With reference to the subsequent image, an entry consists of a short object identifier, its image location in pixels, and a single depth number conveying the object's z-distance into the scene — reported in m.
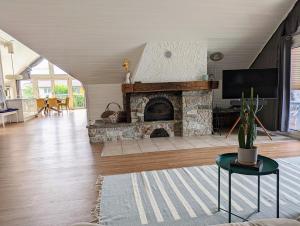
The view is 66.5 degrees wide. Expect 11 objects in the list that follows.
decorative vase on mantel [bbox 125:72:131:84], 4.86
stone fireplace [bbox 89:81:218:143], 4.73
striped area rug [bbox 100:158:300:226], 1.96
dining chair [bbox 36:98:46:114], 9.99
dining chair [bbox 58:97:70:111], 10.36
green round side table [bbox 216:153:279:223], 1.70
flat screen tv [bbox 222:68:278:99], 4.69
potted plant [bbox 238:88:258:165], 1.77
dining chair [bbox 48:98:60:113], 10.05
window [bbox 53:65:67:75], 11.88
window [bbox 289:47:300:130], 4.64
